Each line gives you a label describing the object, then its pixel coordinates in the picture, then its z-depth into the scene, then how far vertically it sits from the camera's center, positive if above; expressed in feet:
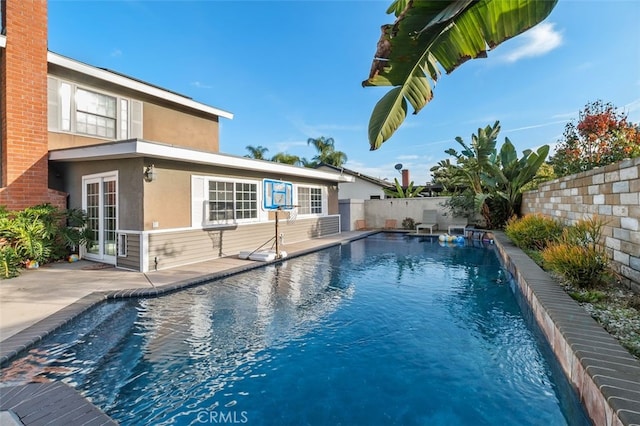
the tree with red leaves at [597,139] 34.96 +8.90
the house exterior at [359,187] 89.15 +7.02
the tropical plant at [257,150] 120.37 +24.36
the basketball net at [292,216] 47.17 -0.79
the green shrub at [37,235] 25.63 -2.01
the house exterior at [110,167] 27.89 +4.64
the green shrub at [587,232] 18.34 -1.50
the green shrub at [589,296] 14.74 -4.34
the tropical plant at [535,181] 49.11 +4.70
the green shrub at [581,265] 16.69 -3.13
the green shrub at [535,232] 29.58 -2.34
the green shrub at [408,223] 67.81 -2.89
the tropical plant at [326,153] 119.03 +22.86
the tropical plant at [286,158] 105.40 +18.86
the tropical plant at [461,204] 57.10 +1.13
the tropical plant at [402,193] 72.69 +4.26
